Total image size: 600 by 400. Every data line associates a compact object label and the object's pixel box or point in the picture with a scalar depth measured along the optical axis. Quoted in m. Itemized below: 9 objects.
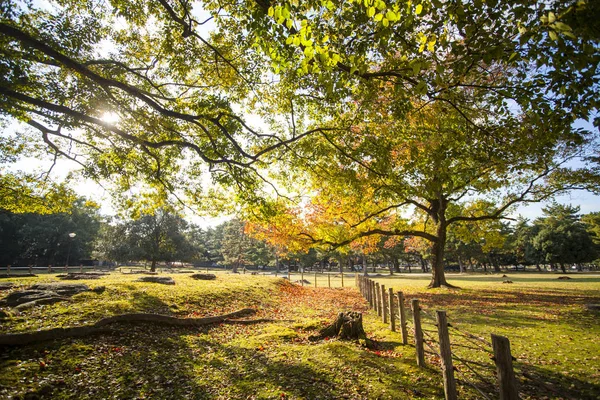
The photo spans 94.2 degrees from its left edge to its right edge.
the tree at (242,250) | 61.25
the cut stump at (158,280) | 16.80
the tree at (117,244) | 43.93
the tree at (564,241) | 48.88
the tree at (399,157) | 8.25
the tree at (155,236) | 39.13
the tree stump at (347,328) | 8.45
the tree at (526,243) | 56.39
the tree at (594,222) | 42.28
